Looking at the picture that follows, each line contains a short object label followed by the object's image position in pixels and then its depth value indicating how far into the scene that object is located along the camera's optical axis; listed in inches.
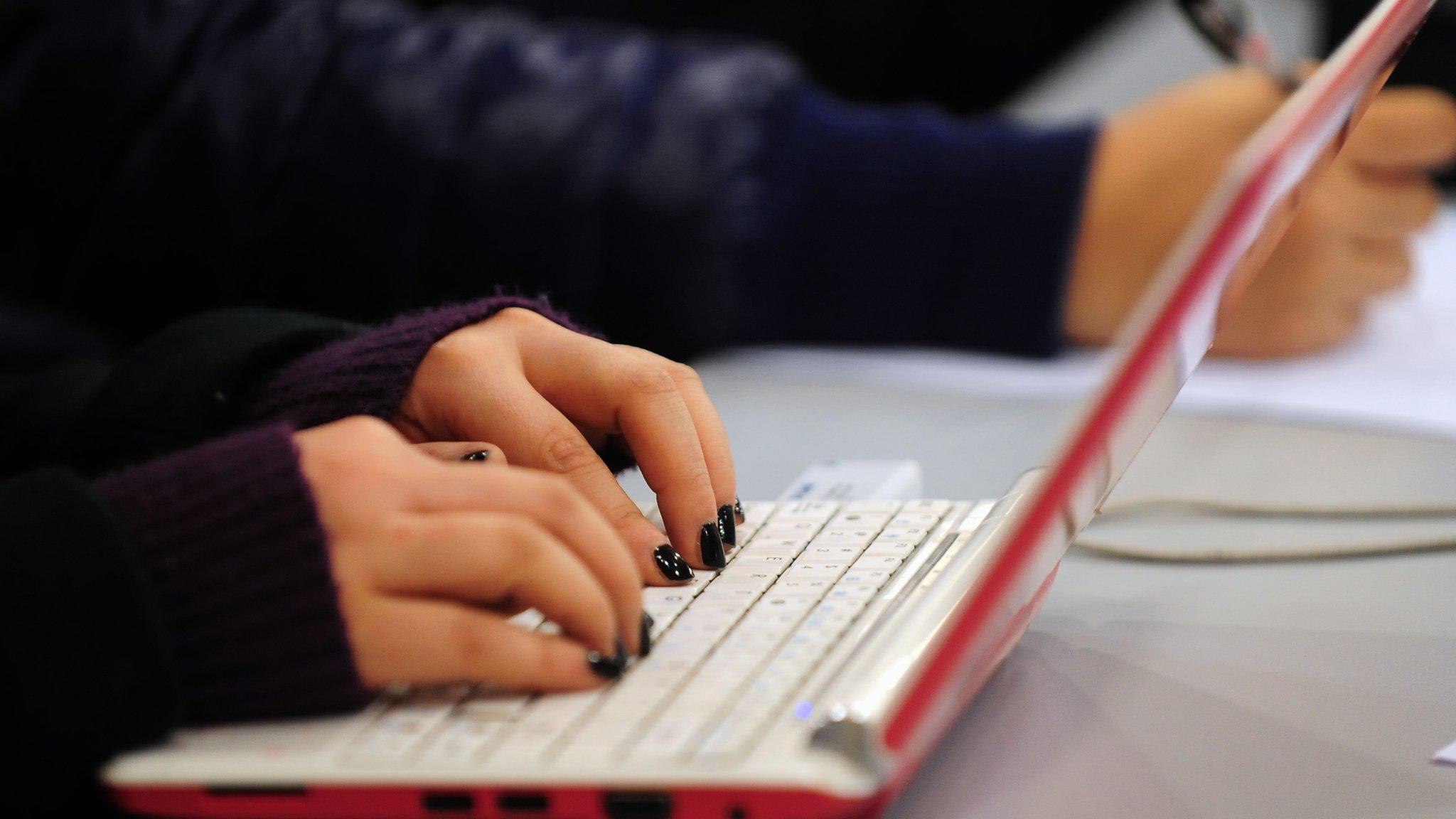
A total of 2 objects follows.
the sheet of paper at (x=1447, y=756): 46.7
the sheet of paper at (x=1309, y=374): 62.5
